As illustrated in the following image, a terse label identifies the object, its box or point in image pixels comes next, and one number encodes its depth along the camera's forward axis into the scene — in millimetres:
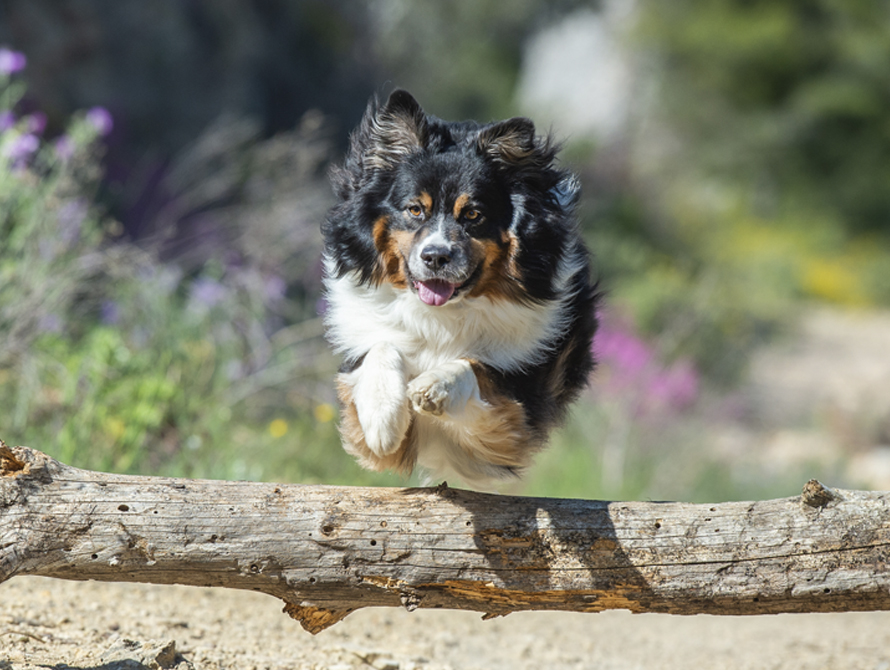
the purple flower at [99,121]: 10719
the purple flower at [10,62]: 10516
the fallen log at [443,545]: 5418
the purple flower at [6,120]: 10859
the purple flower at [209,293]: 12016
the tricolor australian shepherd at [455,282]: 6516
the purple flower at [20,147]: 9922
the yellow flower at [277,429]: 11266
